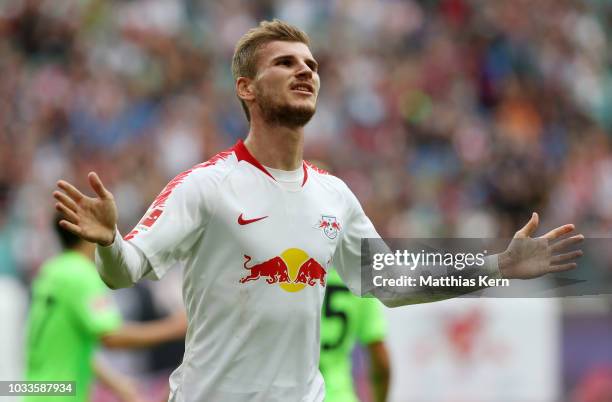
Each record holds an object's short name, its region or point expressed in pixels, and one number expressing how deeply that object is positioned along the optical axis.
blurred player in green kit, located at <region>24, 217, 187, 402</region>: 14.64
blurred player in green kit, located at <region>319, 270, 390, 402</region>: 14.16
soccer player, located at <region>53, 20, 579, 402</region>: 9.38
